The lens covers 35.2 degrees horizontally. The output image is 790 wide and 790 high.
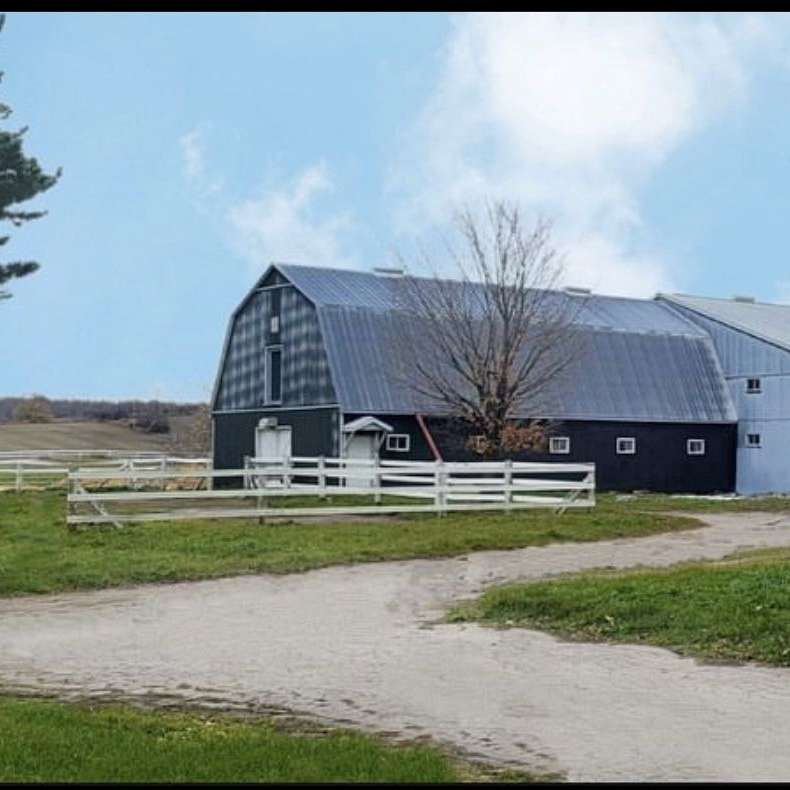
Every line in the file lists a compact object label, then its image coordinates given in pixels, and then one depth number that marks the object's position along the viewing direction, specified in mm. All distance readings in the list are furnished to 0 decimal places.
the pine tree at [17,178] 27906
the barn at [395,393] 34375
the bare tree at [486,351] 33312
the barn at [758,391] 39062
